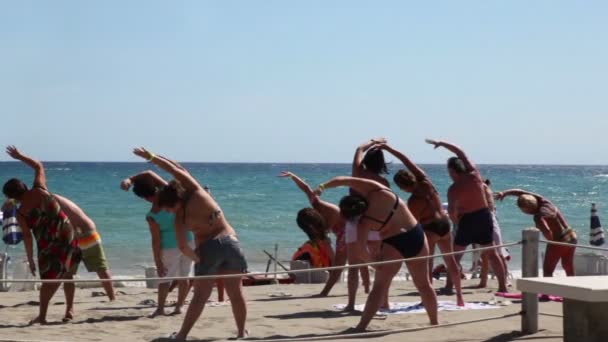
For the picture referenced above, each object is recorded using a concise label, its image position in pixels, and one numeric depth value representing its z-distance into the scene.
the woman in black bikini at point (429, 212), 12.58
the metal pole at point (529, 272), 10.31
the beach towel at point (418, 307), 12.59
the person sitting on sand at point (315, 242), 14.22
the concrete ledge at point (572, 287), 8.88
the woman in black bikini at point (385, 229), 10.48
